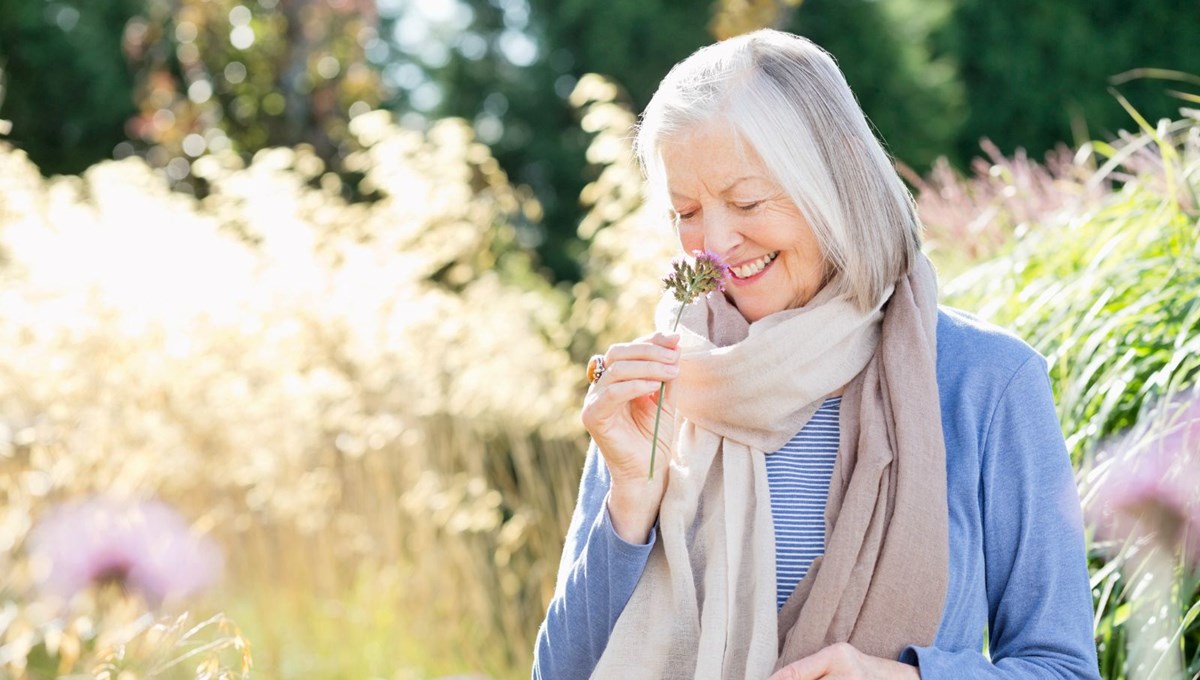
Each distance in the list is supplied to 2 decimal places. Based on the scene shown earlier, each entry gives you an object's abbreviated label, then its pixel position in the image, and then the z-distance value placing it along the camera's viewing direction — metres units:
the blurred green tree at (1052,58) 16.44
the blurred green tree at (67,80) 14.41
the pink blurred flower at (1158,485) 2.11
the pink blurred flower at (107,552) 3.45
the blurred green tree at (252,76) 11.08
